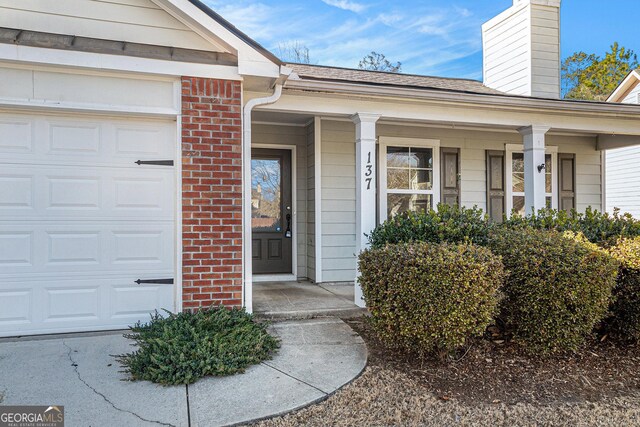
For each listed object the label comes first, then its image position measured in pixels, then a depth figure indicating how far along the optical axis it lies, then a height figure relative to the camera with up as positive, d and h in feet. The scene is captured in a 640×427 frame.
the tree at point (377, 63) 76.79 +27.99
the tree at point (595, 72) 71.82 +25.47
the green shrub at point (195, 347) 10.20 -3.40
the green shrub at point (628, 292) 13.04 -2.39
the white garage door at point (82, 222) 13.01 -0.17
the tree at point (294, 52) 62.49 +24.25
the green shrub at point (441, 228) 14.35 -0.43
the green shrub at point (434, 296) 10.84 -2.11
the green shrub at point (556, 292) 11.68 -2.16
